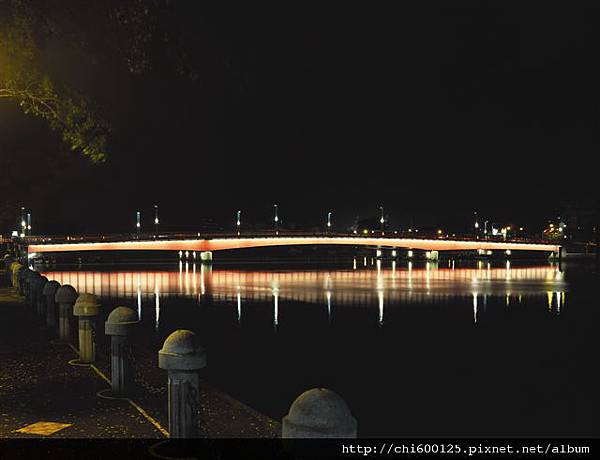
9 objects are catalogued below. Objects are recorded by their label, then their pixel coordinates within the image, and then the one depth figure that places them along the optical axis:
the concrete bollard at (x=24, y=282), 22.42
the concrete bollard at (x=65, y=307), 12.85
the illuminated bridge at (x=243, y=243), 88.44
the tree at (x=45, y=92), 9.14
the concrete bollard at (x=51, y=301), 14.62
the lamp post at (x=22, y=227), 107.16
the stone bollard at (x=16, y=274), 26.34
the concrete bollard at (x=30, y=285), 19.46
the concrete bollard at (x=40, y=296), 18.47
